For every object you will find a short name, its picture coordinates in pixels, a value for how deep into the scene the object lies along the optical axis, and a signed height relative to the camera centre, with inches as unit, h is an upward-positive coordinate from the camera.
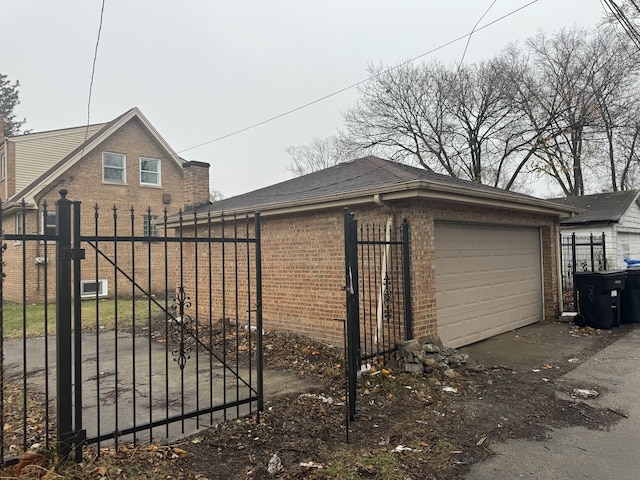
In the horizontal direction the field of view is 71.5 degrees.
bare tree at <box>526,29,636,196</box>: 831.1 +296.4
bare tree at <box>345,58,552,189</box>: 918.4 +288.2
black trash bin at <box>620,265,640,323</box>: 370.3 -44.2
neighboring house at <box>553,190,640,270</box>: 609.3 +33.1
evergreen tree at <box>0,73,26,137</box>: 1574.8 +568.6
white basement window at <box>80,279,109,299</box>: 651.5 -43.6
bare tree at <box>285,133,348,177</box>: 1528.1 +348.7
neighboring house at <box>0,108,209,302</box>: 637.9 +130.3
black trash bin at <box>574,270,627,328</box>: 354.3 -40.0
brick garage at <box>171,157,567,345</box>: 254.8 +19.4
